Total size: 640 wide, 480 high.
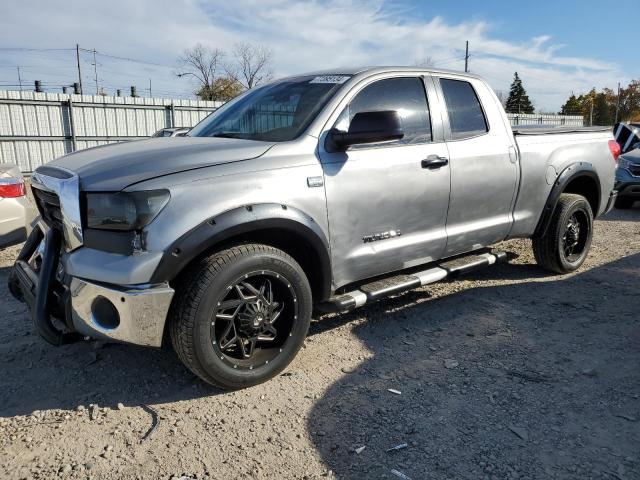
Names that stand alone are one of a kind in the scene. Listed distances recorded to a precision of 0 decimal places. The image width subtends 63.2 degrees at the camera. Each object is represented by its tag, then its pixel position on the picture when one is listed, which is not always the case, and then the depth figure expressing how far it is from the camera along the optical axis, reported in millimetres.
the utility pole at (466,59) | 49891
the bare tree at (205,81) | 51844
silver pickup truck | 2689
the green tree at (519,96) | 67912
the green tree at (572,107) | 75125
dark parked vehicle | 9914
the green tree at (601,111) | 71688
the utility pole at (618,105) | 72994
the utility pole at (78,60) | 48012
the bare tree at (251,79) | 50803
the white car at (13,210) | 4750
